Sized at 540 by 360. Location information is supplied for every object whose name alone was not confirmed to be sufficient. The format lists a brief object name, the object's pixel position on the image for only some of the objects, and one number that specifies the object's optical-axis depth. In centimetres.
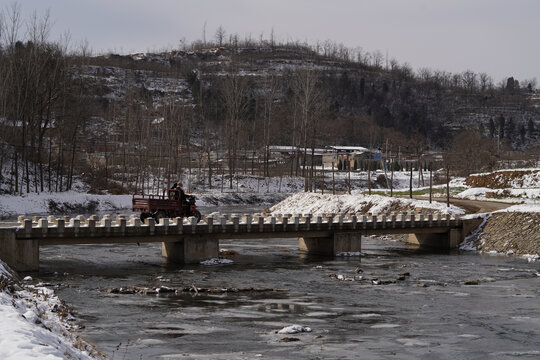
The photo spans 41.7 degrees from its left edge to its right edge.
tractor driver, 4019
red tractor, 3909
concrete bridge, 3108
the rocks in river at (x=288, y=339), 1855
